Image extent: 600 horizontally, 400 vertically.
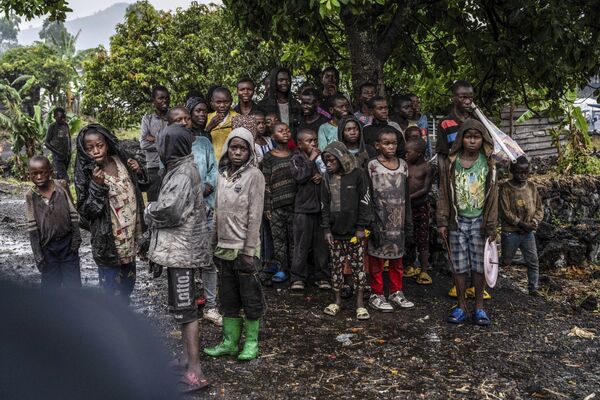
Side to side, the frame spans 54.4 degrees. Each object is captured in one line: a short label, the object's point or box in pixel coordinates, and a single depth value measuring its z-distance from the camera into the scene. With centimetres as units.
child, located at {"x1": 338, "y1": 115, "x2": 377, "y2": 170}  570
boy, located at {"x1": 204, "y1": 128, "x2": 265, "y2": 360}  425
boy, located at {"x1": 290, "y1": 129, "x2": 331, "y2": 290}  597
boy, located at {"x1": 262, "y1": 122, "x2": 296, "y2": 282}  619
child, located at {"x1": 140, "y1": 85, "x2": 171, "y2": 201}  670
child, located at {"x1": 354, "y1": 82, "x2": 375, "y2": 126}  657
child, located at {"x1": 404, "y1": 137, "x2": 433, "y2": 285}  621
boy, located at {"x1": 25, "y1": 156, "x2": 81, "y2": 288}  451
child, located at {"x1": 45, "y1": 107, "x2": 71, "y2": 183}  1190
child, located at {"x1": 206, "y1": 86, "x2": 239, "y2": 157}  600
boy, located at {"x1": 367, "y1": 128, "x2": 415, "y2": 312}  559
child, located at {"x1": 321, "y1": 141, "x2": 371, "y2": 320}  540
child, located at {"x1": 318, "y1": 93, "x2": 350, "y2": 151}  627
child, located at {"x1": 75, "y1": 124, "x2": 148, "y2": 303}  427
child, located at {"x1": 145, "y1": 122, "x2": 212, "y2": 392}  389
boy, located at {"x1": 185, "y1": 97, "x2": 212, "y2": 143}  575
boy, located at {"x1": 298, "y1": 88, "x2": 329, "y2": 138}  641
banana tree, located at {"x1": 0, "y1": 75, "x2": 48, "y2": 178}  1752
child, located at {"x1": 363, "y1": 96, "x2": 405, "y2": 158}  615
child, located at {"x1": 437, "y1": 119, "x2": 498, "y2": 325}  521
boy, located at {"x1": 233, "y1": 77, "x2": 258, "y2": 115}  630
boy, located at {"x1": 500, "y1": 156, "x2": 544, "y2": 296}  598
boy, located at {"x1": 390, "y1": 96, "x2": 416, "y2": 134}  684
